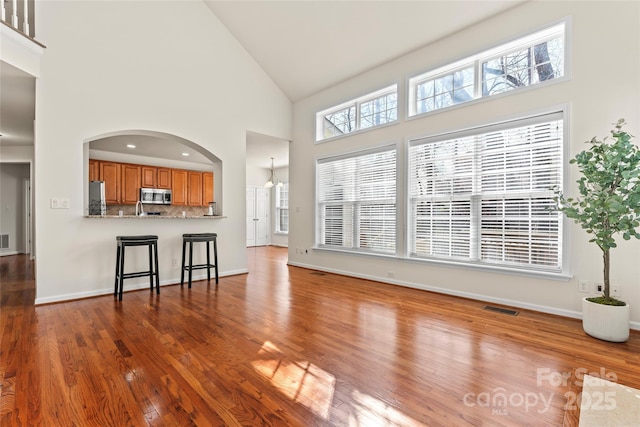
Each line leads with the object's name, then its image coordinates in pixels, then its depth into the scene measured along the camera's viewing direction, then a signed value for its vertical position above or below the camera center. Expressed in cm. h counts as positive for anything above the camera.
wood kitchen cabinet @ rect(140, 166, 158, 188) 747 +84
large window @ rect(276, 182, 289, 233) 1070 +7
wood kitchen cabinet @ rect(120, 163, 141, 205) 716 +62
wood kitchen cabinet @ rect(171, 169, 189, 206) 809 +65
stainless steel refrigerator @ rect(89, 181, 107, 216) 527 +33
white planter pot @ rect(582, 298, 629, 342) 256 -93
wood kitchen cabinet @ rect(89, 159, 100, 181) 674 +88
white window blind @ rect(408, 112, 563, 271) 332 +22
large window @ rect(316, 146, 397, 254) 484 +18
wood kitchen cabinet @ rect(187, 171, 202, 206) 845 +60
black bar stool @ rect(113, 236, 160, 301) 387 -62
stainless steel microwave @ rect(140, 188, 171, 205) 740 +35
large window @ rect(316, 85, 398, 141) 488 +172
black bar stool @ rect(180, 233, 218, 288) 449 -58
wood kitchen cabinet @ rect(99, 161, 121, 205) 689 +69
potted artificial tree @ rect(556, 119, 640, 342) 250 +3
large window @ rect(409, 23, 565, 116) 335 +175
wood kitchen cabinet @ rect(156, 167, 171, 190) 775 +83
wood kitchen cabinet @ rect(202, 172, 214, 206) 873 +66
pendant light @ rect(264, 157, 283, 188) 1062 +113
